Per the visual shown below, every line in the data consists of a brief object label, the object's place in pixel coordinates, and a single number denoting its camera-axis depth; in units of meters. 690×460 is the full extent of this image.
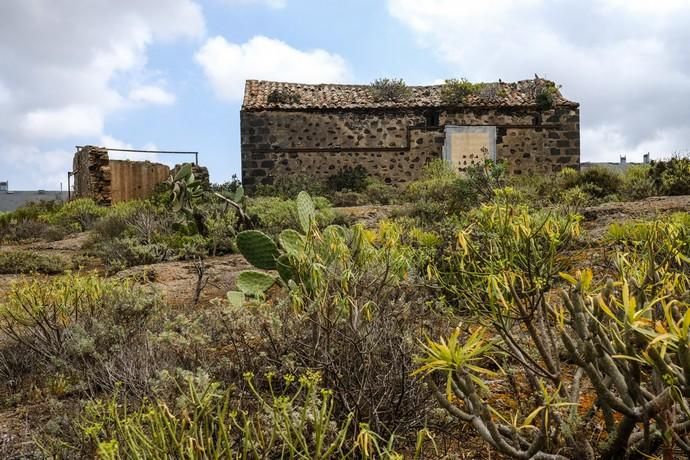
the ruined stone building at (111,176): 18.92
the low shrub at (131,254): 8.79
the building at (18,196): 36.41
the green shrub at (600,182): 14.28
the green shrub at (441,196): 12.17
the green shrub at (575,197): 12.21
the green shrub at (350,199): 17.08
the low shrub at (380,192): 17.03
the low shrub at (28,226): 14.14
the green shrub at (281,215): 10.46
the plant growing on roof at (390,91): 21.82
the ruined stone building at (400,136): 20.81
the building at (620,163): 31.55
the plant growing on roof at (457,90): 21.22
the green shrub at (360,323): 2.80
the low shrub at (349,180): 20.09
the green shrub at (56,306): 4.34
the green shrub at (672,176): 13.11
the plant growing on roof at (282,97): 21.10
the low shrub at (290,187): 19.17
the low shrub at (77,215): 15.15
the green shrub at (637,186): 13.05
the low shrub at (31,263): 9.10
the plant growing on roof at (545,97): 20.81
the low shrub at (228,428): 2.03
